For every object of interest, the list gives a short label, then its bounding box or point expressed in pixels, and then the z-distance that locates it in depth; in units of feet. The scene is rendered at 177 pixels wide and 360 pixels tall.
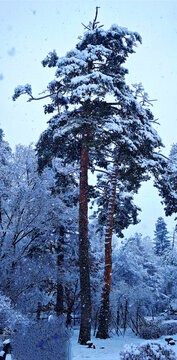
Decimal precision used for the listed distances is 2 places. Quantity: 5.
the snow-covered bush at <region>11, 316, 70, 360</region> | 21.38
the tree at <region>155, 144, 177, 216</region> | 45.55
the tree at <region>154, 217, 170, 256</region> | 154.29
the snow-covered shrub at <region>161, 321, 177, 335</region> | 48.95
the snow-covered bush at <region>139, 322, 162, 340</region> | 46.05
